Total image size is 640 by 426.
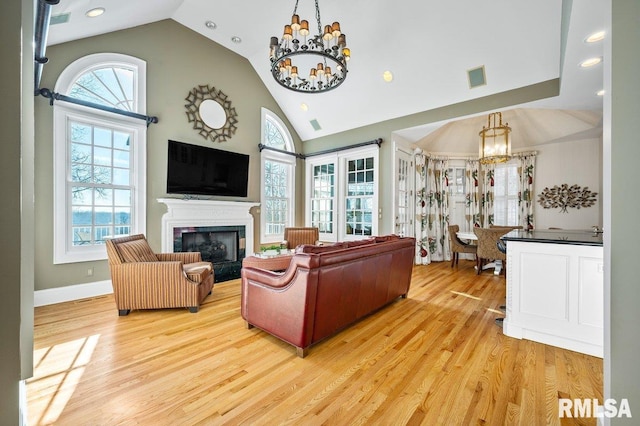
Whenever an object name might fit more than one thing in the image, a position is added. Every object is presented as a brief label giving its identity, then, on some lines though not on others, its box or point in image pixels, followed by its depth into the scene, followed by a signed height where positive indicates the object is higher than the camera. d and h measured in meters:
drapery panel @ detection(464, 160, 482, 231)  6.50 +0.43
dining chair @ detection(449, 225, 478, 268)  5.49 -0.70
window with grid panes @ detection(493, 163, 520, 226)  6.13 +0.43
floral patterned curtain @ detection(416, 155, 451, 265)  6.43 +0.15
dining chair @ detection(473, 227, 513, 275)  4.77 -0.55
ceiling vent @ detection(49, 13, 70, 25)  2.59 +1.96
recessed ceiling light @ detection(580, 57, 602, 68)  2.73 +1.62
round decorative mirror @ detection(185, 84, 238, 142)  4.73 +1.84
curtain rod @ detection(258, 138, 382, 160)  5.39 +1.41
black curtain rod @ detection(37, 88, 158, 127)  3.27 +1.44
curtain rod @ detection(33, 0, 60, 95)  1.66 +1.29
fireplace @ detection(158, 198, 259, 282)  4.44 -0.38
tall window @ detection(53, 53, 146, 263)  3.49 +0.75
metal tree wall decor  5.23 +0.32
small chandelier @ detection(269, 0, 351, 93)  2.79 +1.82
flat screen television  4.45 +0.73
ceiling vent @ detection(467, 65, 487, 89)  3.99 +2.10
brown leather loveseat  2.15 -0.74
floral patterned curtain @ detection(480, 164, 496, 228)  6.34 +0.41
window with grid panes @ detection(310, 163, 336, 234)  6.30 +0.36
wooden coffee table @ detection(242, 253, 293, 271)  3.36 -0.66
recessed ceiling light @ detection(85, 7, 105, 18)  3.04 +2.34
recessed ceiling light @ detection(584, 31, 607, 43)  2.29 +1.57
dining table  5.16 -1.02
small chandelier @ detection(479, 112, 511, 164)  4.17 +1.00
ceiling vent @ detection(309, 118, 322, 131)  6.17 +2.06
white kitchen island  2.24 -0.71
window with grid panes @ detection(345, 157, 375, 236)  5.65 +0.33
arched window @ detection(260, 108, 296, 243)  5.93 +0.71
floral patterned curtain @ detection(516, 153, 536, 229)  5.79 +0.48
